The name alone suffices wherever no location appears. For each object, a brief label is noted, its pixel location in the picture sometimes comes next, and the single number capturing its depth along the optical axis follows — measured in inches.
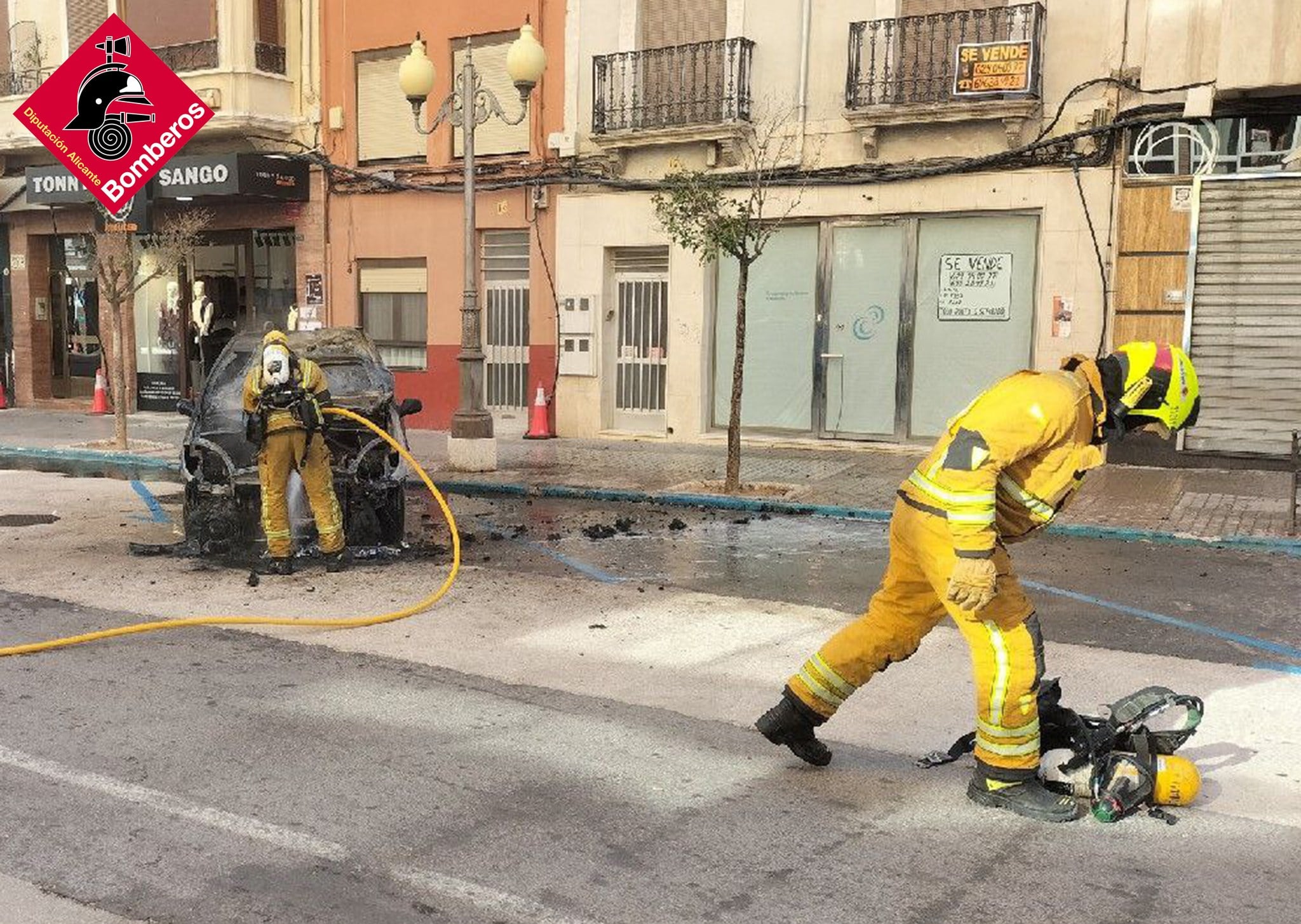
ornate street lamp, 564.7
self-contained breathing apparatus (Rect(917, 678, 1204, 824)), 163.5
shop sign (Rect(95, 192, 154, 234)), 611.5
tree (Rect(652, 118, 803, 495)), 485.4
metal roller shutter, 540.4
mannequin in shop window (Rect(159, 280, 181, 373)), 893.2
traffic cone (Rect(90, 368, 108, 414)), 886.4
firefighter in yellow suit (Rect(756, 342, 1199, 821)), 155.9
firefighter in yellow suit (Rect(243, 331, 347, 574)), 325.7
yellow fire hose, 248.1
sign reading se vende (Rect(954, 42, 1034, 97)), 575.5
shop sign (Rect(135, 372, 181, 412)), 896.9
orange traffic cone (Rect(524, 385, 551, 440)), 723.4
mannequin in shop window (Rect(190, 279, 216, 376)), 876.0
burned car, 359.3
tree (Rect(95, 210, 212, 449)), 628.4
